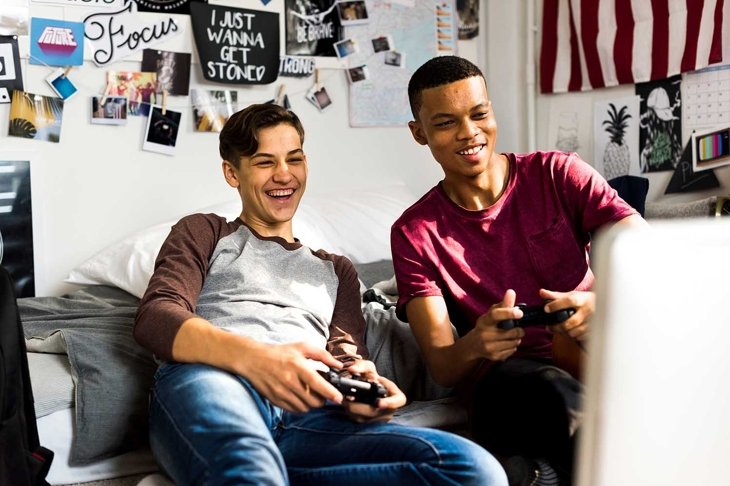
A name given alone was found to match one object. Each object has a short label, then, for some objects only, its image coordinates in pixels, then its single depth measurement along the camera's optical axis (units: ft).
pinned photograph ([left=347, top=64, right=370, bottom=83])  9.55
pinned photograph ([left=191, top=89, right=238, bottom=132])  8.71
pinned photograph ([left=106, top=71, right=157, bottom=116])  8.27
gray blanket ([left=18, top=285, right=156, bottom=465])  5.16
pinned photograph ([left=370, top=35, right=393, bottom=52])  9.71
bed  5.15
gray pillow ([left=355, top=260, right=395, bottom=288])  7.61
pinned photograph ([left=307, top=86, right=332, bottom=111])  9.36
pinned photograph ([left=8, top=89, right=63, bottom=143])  7.82
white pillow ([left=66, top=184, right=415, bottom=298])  7.40
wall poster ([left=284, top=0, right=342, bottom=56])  9.18
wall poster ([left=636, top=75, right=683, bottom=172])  8.29
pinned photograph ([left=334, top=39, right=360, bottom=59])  9.49
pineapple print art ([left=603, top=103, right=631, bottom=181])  8.91
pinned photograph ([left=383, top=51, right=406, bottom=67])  9.80
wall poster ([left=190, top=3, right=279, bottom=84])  8.61
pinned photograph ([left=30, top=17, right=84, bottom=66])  7.86
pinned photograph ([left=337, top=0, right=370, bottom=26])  9.47
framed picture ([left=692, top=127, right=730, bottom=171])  7.79
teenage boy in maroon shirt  4.81
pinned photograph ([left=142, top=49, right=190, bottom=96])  8.42
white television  2.15
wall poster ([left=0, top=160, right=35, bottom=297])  7.87
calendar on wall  7.77
